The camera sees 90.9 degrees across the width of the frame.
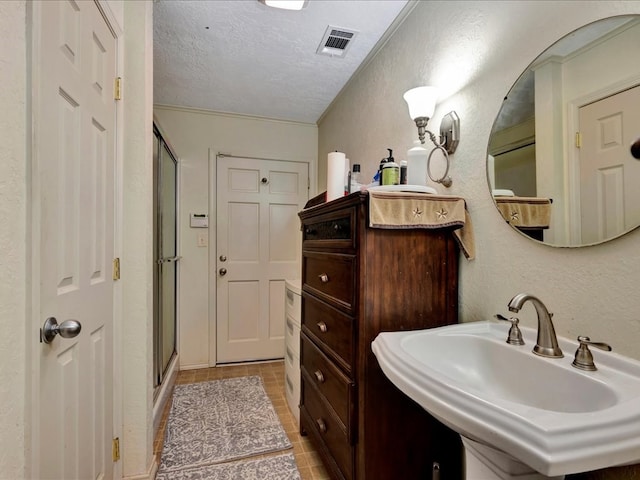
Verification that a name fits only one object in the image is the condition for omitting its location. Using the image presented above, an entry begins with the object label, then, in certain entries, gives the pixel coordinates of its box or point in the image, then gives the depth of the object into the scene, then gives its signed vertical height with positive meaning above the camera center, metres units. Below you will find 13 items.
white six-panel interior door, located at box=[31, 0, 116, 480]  0.82 +0.02
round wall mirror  0.83 +0.31
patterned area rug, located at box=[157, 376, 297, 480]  1.68 -1.18
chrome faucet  0.85 -0.27
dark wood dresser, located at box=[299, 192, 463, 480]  1.16 -0.33
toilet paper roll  1.58 +0.34
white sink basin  0.52 -0.33
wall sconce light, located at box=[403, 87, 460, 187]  1.39 +0.55
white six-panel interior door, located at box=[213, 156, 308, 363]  3.09 -0.09
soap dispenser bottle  1.40 +0.30
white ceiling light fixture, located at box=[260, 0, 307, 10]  1.61 +1.23
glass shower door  2.15 -0.15
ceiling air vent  1.87 +1.25
